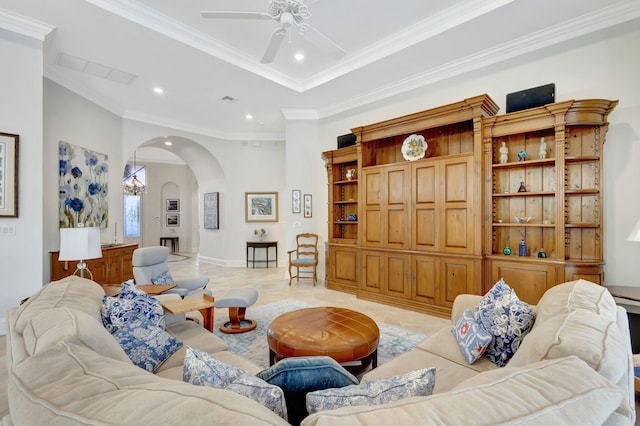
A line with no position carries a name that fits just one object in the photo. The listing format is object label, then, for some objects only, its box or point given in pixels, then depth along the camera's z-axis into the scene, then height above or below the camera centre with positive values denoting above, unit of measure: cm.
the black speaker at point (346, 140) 552 +133
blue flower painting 480 +45
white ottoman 348 -110
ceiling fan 267 +177
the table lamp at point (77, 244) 263 -27
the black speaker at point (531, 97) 350 +137
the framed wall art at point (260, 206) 814 +18
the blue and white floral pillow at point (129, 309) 174 -59
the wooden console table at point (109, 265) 429 -82
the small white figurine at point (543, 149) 362 +75
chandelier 959 +85
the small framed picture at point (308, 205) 620 +15
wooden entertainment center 337 +13
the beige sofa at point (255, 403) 62 -43
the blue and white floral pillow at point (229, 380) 87 -53
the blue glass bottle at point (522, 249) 370 -45
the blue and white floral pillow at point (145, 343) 169 -76
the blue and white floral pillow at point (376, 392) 84 -52
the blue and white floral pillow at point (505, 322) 178 -67
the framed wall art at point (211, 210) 832 +7
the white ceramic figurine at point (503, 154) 385 +74
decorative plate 455 +99
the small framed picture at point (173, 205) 1157 +30
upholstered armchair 368 -76
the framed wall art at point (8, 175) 325 +42
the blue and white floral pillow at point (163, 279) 377 -84
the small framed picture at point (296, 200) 622 +26
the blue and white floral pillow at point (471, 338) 183 -79
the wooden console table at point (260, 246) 775 -86
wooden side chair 589 -88
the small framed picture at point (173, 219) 1155 -24
